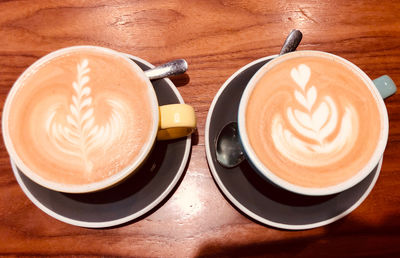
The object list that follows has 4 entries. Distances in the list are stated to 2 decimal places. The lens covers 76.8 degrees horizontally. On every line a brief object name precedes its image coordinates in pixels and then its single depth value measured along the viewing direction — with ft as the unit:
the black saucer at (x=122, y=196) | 0.63
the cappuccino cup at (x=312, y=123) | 0.57
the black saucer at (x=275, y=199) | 0.65
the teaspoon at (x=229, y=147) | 0.67
